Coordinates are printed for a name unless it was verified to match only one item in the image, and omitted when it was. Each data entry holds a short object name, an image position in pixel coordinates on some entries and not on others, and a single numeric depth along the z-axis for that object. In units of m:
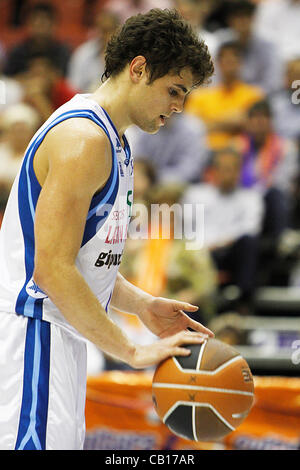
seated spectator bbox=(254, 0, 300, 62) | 17.64
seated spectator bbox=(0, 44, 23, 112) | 17.53
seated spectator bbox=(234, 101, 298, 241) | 14.16
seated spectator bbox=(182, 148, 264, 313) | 13.10
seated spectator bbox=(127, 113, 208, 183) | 15.18
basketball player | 5.11
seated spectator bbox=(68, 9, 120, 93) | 18.16
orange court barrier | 9.70
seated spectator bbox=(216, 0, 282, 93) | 16.78
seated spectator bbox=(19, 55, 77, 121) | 16.41
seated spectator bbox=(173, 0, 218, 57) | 17.33
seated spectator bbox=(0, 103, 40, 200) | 14.41
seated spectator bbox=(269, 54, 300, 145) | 15.16
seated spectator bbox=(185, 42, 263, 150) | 15.99
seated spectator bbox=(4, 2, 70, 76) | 19.11
